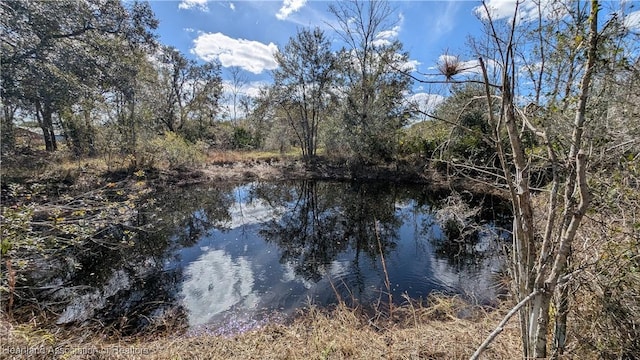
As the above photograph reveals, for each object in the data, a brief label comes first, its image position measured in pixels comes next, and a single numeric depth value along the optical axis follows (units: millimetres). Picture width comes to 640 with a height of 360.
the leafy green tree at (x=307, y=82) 16375
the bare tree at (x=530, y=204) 1267
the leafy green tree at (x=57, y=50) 5148
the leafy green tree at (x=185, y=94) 21172
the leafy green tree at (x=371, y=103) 15117
